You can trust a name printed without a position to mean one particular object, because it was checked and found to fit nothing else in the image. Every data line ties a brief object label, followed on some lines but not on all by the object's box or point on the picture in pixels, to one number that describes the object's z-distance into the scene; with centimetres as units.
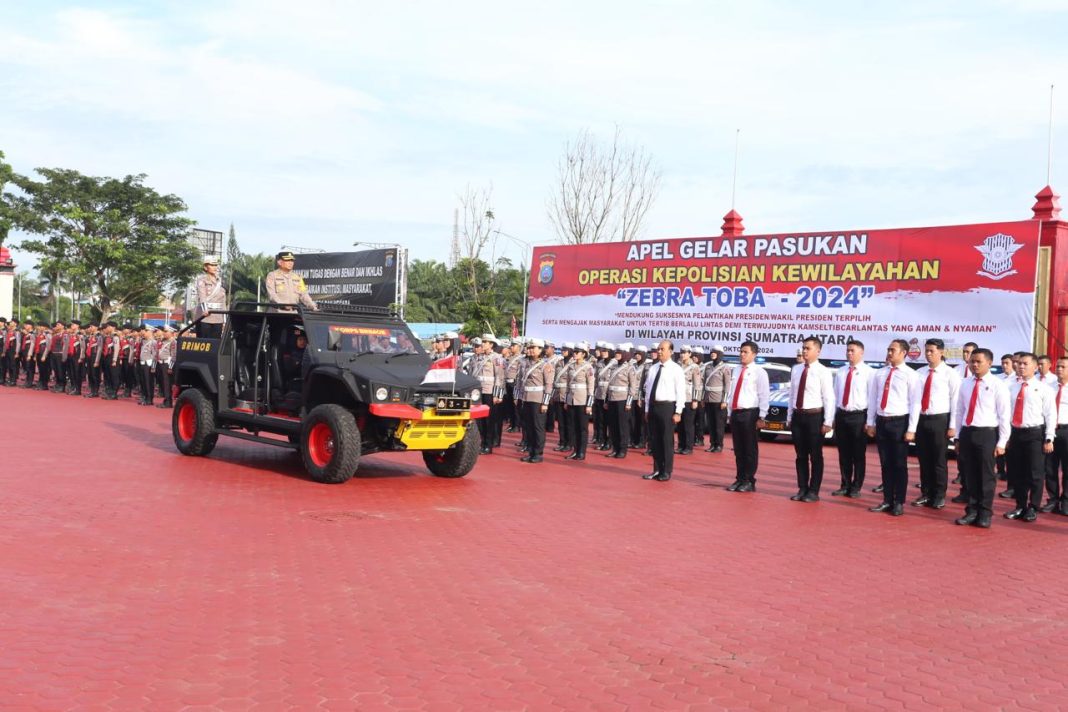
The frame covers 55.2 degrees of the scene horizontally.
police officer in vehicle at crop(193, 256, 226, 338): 1360
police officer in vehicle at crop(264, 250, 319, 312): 1305
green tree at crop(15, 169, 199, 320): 3628
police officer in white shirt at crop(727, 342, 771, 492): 1208
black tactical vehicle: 1128
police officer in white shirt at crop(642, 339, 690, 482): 1287
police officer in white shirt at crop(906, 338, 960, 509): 1086
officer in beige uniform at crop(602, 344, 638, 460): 1579
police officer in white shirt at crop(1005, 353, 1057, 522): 1052
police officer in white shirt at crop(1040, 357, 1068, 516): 1104
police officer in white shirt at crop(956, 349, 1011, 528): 1013
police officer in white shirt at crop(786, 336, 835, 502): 1153
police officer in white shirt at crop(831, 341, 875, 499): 1152
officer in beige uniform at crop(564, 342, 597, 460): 1524
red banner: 1695
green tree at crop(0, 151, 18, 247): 3584
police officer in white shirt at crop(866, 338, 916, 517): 1084
